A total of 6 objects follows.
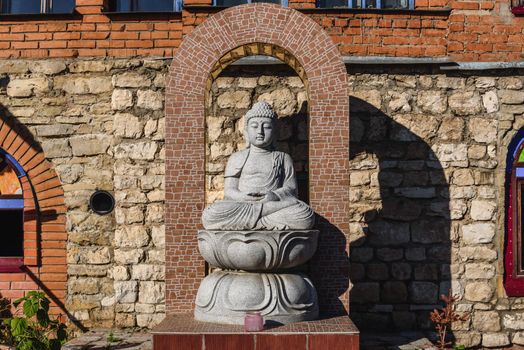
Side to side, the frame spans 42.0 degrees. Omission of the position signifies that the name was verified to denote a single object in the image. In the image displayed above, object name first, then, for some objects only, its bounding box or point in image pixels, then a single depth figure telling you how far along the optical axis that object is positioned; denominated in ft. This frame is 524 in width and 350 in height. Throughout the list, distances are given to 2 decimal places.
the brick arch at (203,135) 22.68
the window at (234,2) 27.07
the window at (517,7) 26.37
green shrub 22.62
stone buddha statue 20.40
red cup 18.97
